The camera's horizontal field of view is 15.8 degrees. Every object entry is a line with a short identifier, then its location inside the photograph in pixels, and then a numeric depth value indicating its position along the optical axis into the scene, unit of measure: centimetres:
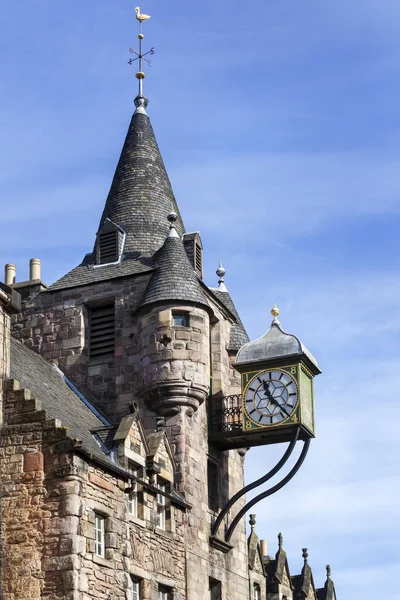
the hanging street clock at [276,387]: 3731
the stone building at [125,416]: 3038
